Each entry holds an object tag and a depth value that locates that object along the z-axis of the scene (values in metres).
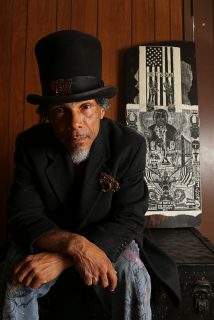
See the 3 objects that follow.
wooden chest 1.06
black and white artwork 1.56
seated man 0.91
